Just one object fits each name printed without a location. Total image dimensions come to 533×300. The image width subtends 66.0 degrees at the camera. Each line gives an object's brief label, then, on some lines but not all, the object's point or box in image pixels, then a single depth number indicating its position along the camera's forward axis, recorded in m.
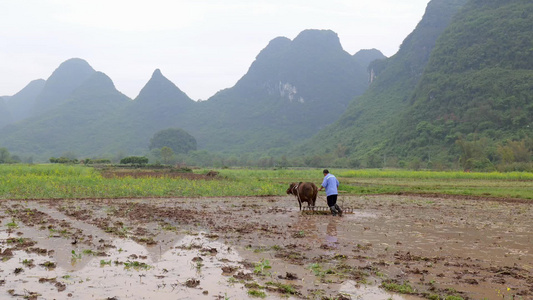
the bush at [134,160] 56.62
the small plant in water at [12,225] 10.19
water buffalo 14.99
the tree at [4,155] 69.91
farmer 13.46
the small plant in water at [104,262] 6.84
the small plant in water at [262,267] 6.51
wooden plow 13.99
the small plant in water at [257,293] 5.46
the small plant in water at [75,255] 7.21
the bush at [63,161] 55.22
